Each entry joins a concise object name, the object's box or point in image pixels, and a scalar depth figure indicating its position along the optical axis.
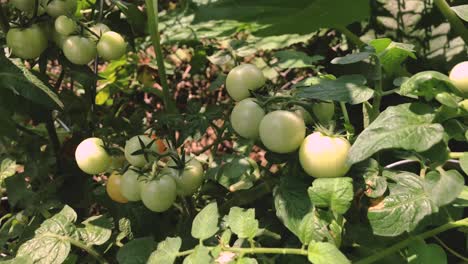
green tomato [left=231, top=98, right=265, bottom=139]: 0.68
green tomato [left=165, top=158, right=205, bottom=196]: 0.76
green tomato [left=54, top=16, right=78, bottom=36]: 0.83
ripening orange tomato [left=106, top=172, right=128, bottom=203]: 0.81
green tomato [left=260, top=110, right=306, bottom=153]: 0.62
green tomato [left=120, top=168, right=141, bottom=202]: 0.75
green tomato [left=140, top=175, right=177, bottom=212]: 0.71
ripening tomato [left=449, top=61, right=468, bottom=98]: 0.63
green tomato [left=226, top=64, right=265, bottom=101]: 0.72
